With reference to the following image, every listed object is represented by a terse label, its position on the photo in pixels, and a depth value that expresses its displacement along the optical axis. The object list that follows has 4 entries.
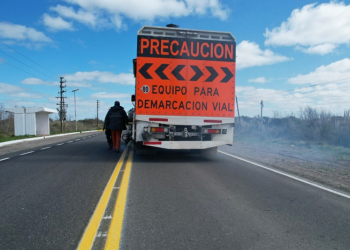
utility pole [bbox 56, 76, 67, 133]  50.56
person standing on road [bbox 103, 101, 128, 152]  11.34
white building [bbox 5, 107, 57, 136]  31.20
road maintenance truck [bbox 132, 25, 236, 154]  8.76
